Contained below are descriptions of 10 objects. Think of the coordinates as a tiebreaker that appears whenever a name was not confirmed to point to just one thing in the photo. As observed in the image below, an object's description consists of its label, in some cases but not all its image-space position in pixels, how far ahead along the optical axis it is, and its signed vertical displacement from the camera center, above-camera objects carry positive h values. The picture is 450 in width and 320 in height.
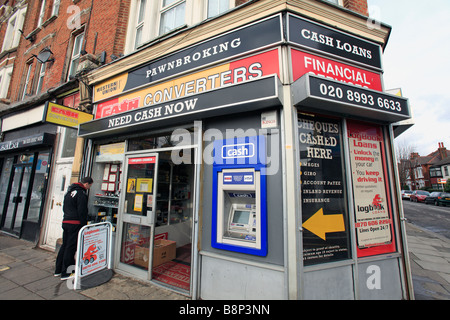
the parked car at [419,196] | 22.28 -0.27
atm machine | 2.93 -0.11
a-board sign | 3.54 -1.18
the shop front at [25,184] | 6.44 +0.06
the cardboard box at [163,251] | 4.49 -1.45
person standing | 3.98 -0.72
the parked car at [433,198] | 19.42 -0.42
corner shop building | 2.83 +0.43
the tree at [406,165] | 39.81 +5.80
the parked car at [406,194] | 25.99 -0.12
